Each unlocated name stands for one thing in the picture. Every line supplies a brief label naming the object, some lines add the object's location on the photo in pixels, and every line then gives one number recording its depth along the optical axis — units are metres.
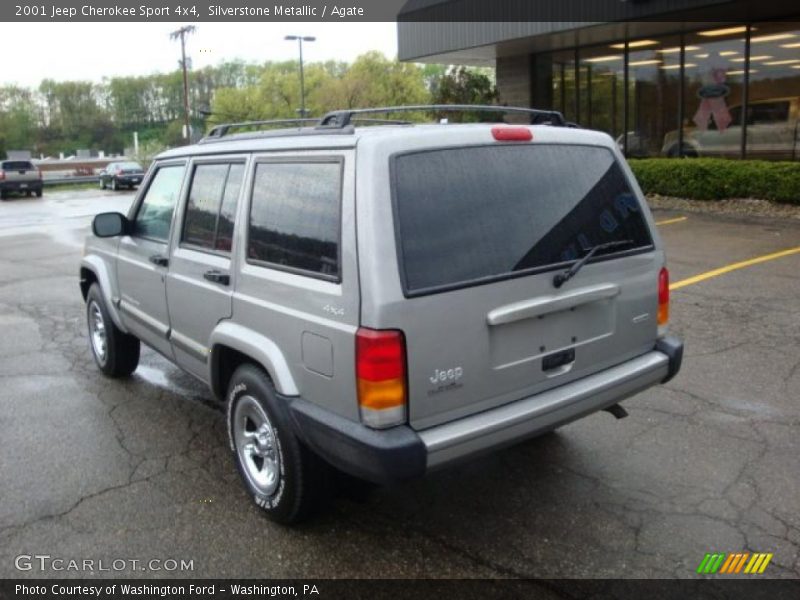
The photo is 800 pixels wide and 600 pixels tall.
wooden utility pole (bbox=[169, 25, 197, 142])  51.64
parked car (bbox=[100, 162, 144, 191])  35.97
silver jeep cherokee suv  2.87
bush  13.80
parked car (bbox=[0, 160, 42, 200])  32.00
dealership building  15.23
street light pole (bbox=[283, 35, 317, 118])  55.65
